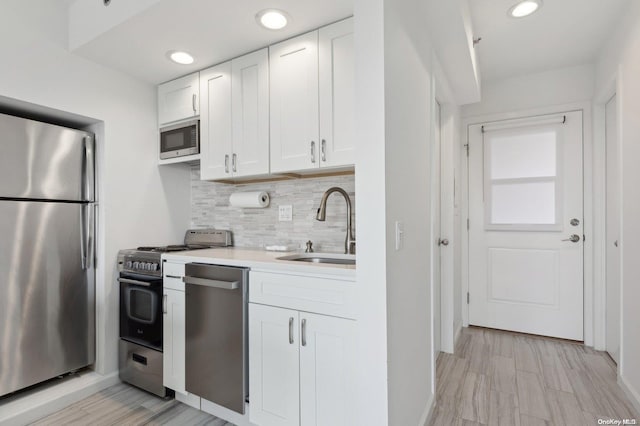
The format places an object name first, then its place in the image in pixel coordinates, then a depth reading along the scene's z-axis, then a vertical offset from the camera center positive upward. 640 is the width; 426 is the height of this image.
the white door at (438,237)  2.55 -0.22
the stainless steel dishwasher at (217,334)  1.64 -0.66
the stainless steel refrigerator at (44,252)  1.82 -0.24
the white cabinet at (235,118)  2.08 +0.64
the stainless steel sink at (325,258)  1.98 -0.30
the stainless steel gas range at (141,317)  2.03 -0.70
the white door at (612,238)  2.39 -0.22
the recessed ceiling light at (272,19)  1.68 +1.05
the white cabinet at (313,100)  1.77 +0.66
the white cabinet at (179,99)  2.38 +0.87
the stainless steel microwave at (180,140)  2.39 +0.56
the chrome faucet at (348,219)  1.94 -0.05
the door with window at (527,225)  2.90 -0.14
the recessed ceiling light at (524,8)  1.98 +1.29
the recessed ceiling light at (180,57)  2.08 +1.04
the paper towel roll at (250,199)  2.38 +0.09
